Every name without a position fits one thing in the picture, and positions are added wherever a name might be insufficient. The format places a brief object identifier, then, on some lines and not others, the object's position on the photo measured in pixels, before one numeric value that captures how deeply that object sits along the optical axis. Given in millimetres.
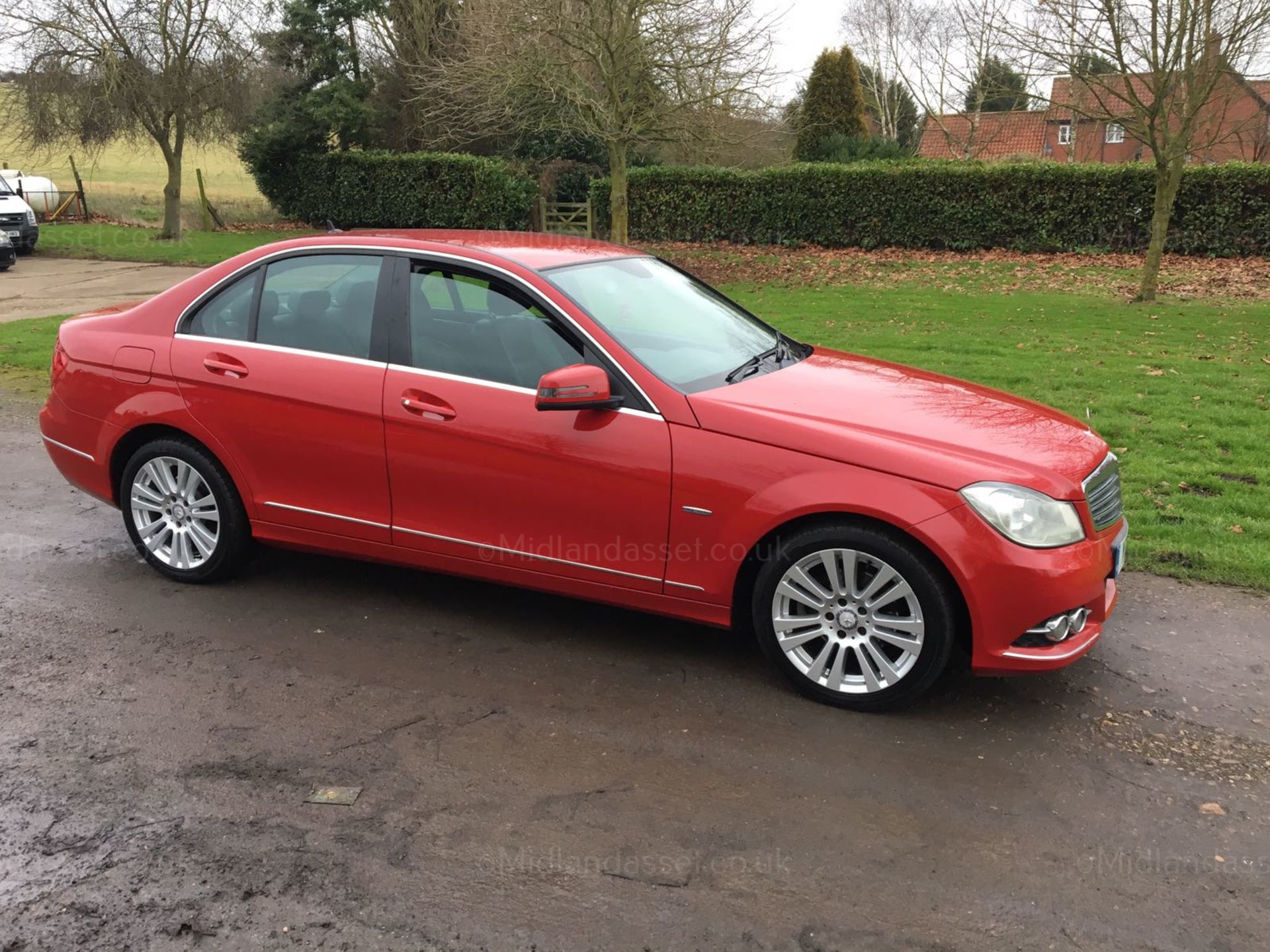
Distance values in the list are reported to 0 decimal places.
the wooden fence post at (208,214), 29973
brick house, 15328
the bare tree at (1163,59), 13281
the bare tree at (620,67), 17344
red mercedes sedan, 3713
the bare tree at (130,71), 23578
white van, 22828
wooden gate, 26547
